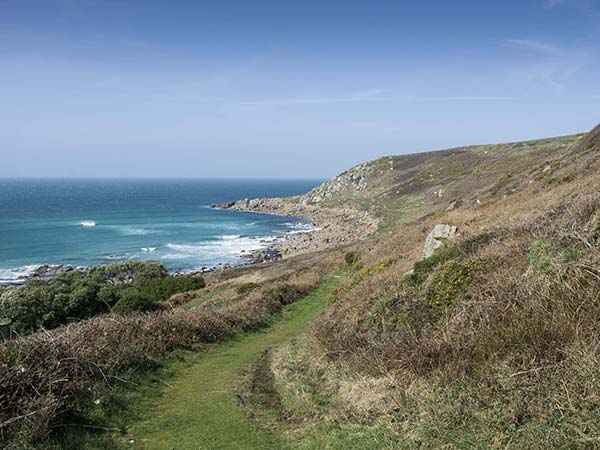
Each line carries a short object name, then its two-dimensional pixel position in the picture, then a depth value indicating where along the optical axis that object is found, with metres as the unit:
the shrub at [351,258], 32.59
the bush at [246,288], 28.44
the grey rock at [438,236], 17.38
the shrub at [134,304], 24.08
